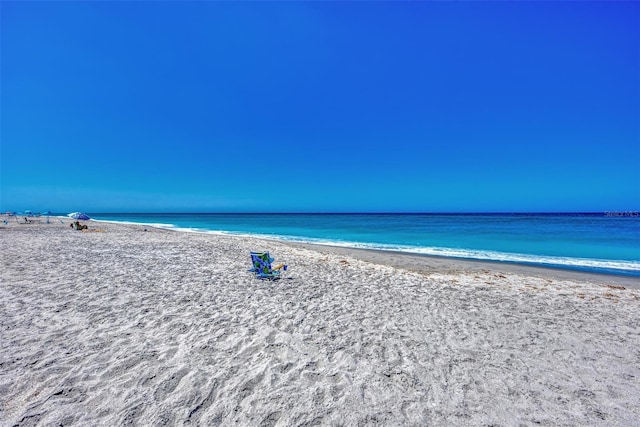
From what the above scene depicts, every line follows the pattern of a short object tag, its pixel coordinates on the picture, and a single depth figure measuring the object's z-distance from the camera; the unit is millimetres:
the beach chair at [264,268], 8545
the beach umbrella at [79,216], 36625
